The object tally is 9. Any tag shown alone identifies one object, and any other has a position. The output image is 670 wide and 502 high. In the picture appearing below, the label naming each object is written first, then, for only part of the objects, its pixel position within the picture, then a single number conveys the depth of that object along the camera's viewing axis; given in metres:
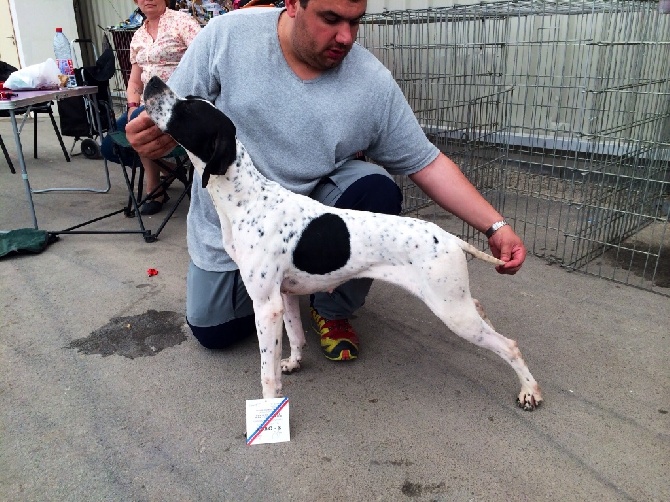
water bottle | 4.78
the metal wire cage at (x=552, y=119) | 3.37
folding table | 3.74
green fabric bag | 3.73
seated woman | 4.27
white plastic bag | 4.30
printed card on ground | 1.97
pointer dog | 1.89
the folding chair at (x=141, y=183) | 3.94
